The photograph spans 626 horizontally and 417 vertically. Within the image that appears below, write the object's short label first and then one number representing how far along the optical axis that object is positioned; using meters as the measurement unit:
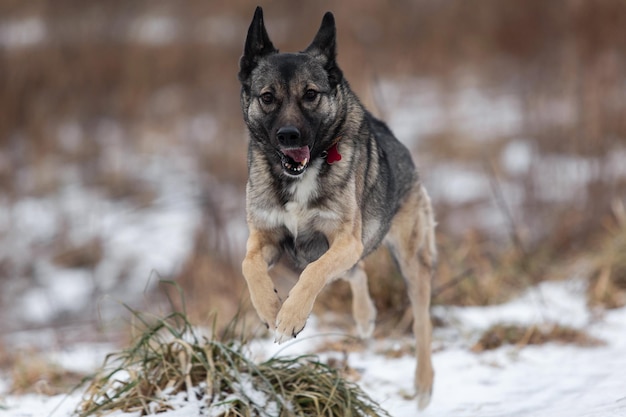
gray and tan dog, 7.97
